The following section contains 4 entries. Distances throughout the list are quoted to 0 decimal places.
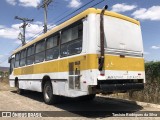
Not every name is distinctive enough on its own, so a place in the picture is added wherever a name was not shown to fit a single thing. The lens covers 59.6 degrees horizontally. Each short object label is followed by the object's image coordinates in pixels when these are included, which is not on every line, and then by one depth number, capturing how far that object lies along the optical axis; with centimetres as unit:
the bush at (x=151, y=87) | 616
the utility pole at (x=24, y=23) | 2319
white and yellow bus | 448
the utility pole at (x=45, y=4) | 1589
